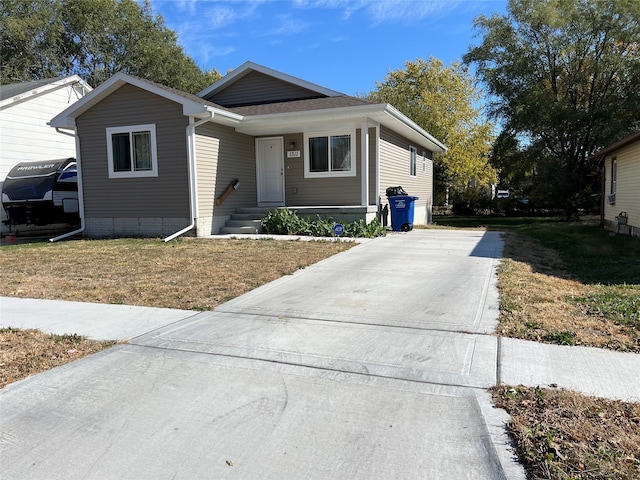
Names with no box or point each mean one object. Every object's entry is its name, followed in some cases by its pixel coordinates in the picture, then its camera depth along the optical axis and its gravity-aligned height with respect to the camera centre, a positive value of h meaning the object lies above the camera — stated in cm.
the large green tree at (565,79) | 2048 +567
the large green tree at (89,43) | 2705 +1006
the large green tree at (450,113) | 2883 +555
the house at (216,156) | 1242 +140
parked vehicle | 1473 +46
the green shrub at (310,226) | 1223 -61
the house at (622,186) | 1241 +39
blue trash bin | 1373 -30
